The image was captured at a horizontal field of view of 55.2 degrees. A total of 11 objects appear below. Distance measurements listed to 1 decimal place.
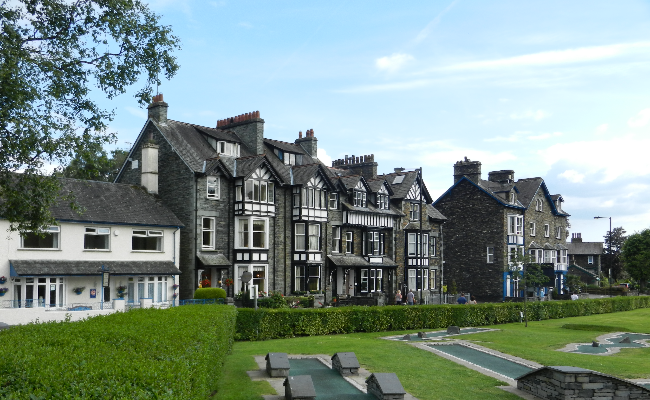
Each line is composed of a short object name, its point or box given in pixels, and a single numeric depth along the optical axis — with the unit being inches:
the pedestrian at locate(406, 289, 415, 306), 1705.7
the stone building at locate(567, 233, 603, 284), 3632.9
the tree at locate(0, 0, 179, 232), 674.2
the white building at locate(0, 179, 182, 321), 1242.0
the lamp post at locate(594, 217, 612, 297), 3718.0
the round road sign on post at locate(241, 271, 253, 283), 1276.0
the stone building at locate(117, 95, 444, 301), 1573.6
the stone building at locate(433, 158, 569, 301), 2386.8
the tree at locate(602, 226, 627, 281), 3764.8
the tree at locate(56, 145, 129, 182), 732.0
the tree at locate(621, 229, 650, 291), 2714.1
